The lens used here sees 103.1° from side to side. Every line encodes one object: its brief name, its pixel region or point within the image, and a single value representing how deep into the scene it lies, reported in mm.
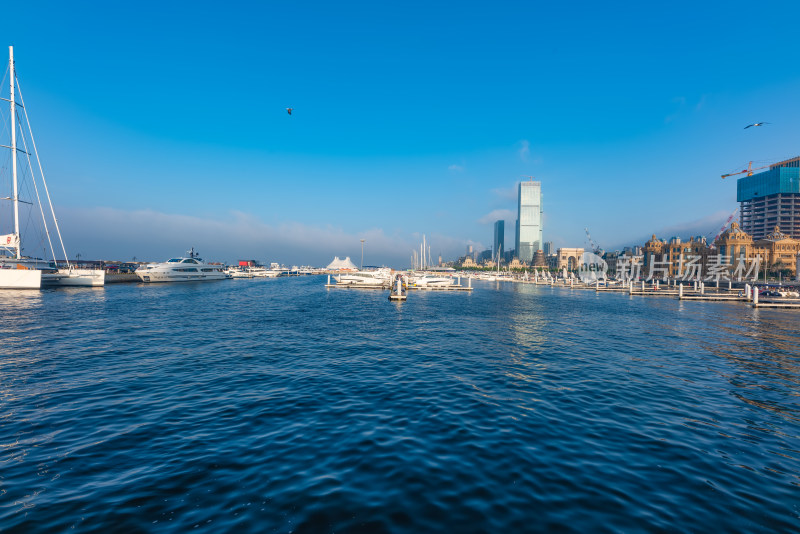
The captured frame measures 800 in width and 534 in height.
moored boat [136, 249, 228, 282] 100562
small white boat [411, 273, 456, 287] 108625
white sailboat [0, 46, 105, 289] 61000
